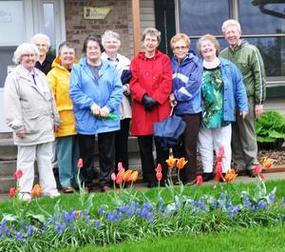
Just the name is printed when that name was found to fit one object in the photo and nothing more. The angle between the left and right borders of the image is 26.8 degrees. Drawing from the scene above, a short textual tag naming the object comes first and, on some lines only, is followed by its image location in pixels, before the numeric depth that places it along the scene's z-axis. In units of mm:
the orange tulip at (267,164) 4798
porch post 8164
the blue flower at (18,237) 4543
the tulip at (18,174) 4741
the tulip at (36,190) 4645
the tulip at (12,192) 4609
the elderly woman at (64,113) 6812
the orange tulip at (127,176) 4699
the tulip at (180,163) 4871
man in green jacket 7344
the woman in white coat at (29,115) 6234
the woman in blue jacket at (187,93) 6902
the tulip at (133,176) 4719
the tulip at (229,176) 4840
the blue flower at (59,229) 4672
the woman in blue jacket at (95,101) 6602
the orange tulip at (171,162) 4834
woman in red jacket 6824
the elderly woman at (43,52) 7024
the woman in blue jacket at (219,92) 7141
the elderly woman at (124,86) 6926
